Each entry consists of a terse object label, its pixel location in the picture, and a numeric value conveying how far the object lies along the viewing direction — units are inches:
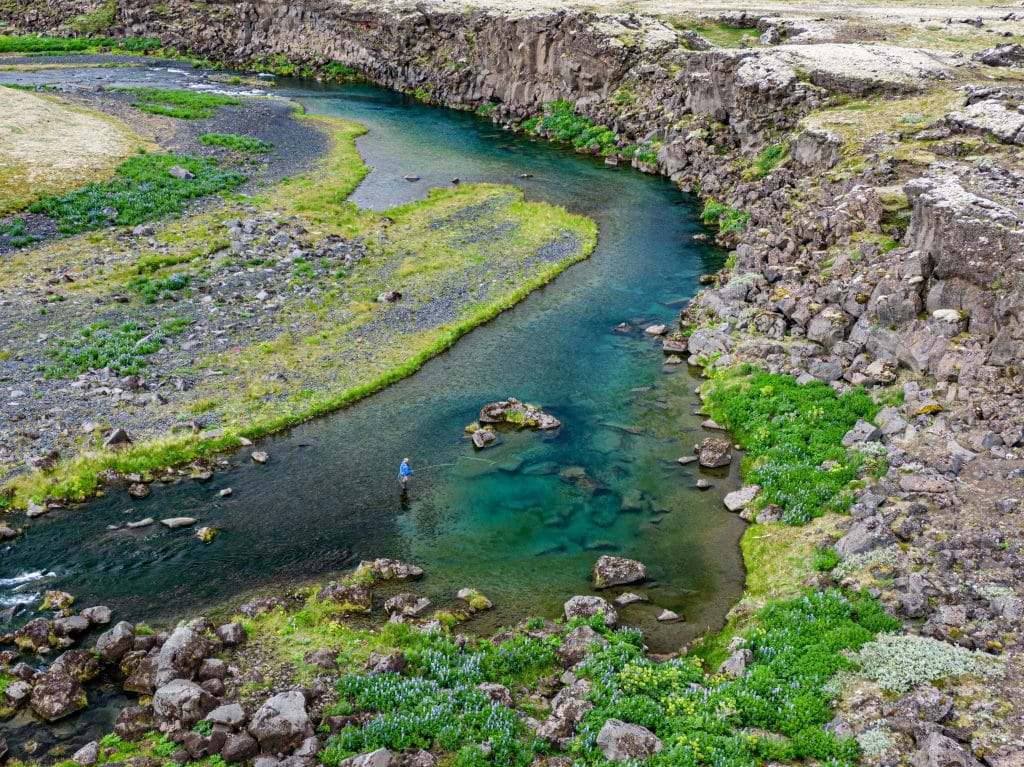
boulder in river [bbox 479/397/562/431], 1518.2
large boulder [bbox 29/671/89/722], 877.8
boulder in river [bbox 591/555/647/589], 1138.0
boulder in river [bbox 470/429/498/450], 1456.7
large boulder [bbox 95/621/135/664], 957.2
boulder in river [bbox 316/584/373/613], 1075.3
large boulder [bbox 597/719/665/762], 796.0
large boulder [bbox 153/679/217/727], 849.5
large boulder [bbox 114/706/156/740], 840.3
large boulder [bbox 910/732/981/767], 724.0
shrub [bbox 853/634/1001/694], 839.1
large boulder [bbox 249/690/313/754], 817.5
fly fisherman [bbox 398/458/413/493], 1323.8
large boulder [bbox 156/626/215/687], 908.0
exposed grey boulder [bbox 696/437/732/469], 1414.9
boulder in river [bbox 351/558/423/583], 1135.0
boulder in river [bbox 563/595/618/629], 1050.7
